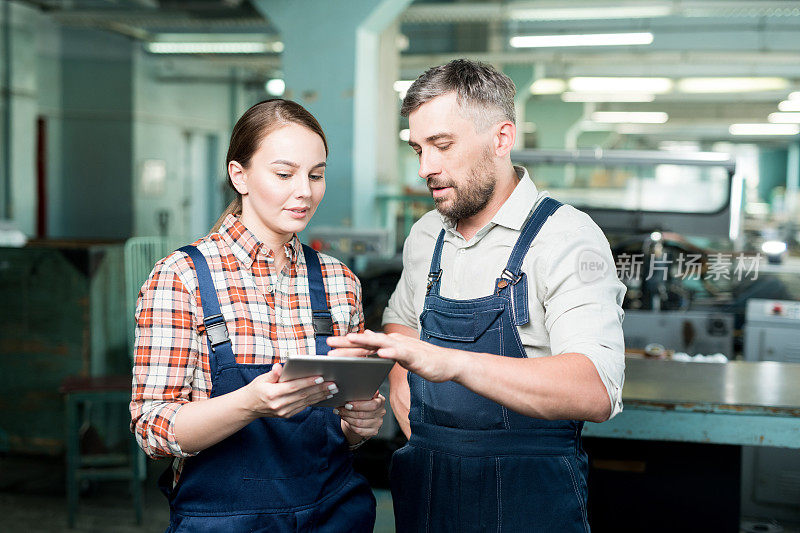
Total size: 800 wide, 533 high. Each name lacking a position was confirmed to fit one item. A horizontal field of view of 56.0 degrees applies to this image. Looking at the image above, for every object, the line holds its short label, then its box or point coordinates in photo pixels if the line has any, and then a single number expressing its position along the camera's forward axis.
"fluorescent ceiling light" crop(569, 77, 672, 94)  9.77
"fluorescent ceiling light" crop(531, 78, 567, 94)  10.33
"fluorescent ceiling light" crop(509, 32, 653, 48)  6.96
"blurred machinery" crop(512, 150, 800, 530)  2.82
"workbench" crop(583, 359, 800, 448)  1.99
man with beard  1.33
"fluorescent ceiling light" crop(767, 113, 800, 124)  13.52
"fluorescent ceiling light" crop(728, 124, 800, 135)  15.03
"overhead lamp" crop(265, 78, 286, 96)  11.34
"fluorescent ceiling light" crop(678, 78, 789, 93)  10.36
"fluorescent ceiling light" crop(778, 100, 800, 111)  12.01
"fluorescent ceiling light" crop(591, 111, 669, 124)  13.84
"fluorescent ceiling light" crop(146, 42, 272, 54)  8.58
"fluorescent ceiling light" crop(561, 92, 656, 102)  10.89
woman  1.22
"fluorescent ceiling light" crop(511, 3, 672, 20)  6.36
